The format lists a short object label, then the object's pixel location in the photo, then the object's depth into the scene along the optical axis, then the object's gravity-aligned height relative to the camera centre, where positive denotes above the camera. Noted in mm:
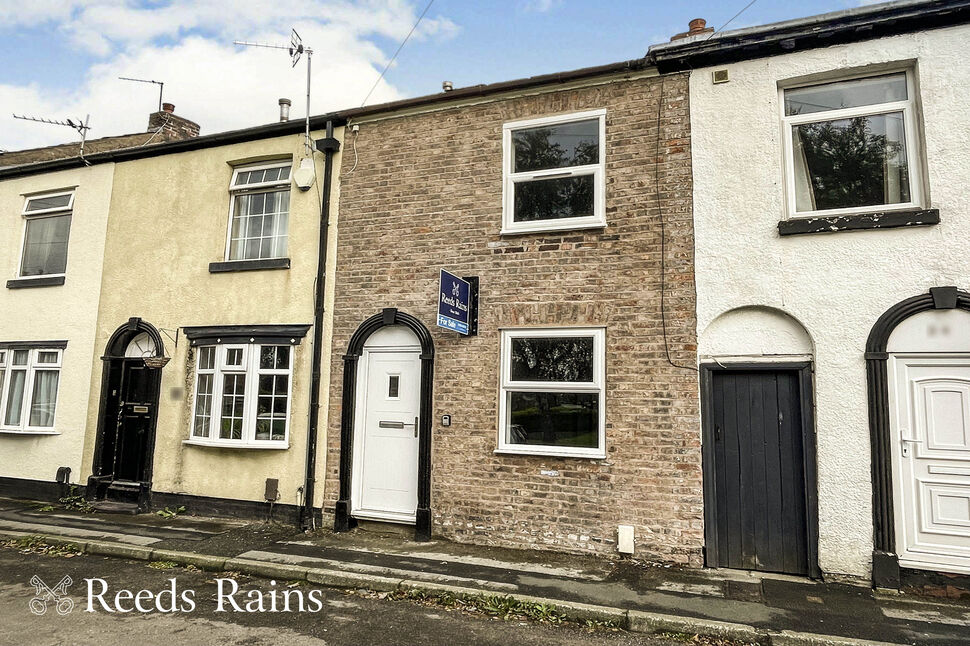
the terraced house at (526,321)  7027 +1213
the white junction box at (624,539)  6812 -1289
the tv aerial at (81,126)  12232 +5562
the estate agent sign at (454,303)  7191 +1367
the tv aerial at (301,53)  9266 +5454
